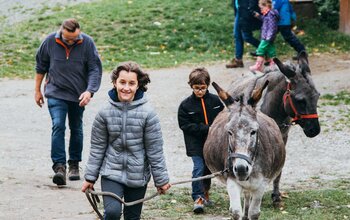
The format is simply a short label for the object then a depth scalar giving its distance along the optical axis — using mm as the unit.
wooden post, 21203
